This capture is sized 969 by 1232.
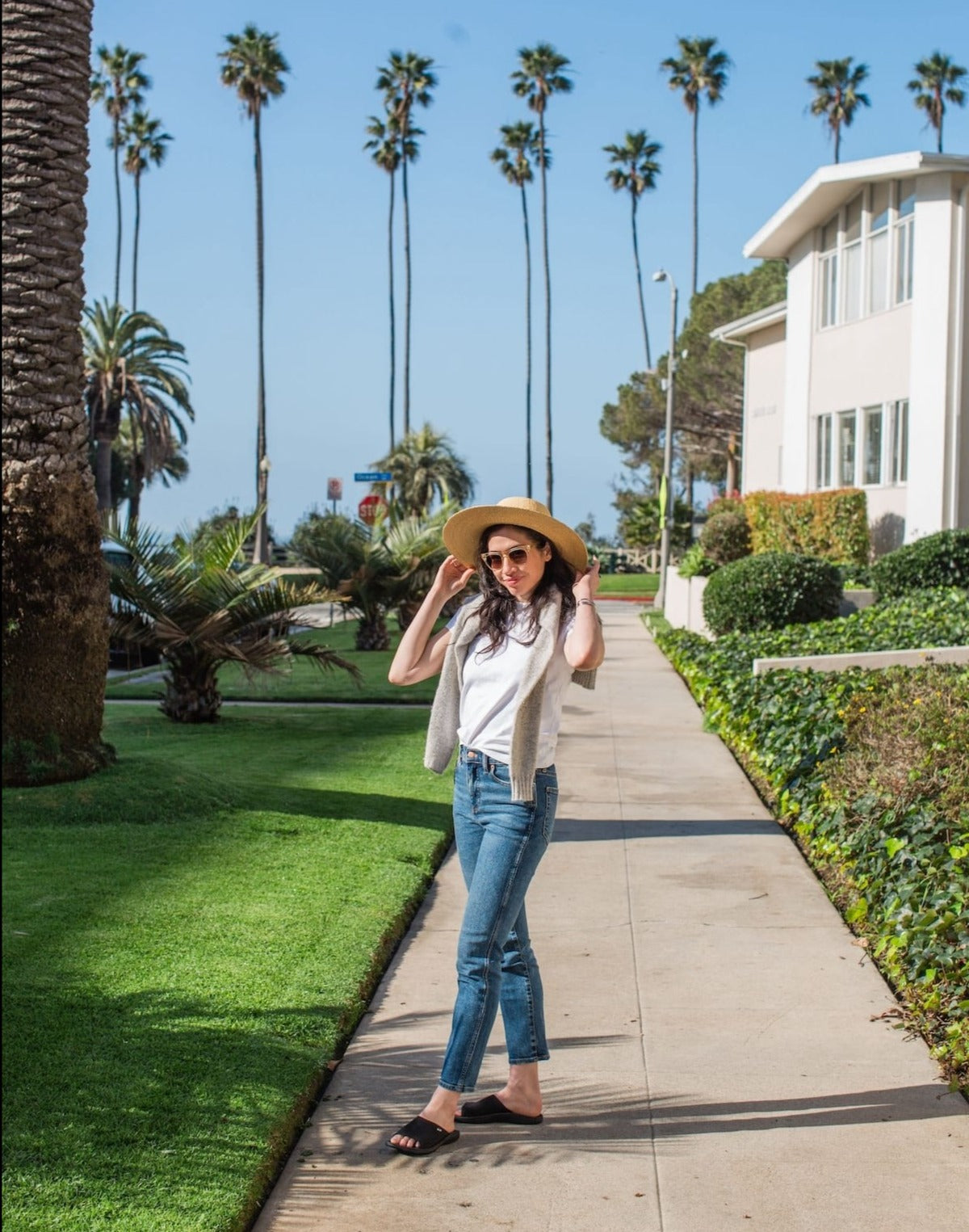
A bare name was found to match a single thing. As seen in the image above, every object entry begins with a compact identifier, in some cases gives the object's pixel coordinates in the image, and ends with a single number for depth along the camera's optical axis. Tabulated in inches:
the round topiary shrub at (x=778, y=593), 736.3
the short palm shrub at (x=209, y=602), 495.8
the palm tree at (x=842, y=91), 2596.0
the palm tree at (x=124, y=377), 1996.8
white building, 874.1
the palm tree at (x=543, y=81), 2586.1
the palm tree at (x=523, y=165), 2689.5
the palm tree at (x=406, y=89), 2566.4
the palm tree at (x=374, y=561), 839.1
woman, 164.7
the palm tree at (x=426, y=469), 2384.4
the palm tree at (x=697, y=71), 2576.3
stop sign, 1648.6
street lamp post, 1314.0
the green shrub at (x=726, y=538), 1040.2
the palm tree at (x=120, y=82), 2655.0
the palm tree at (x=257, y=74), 2192.4
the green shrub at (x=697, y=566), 987.3
